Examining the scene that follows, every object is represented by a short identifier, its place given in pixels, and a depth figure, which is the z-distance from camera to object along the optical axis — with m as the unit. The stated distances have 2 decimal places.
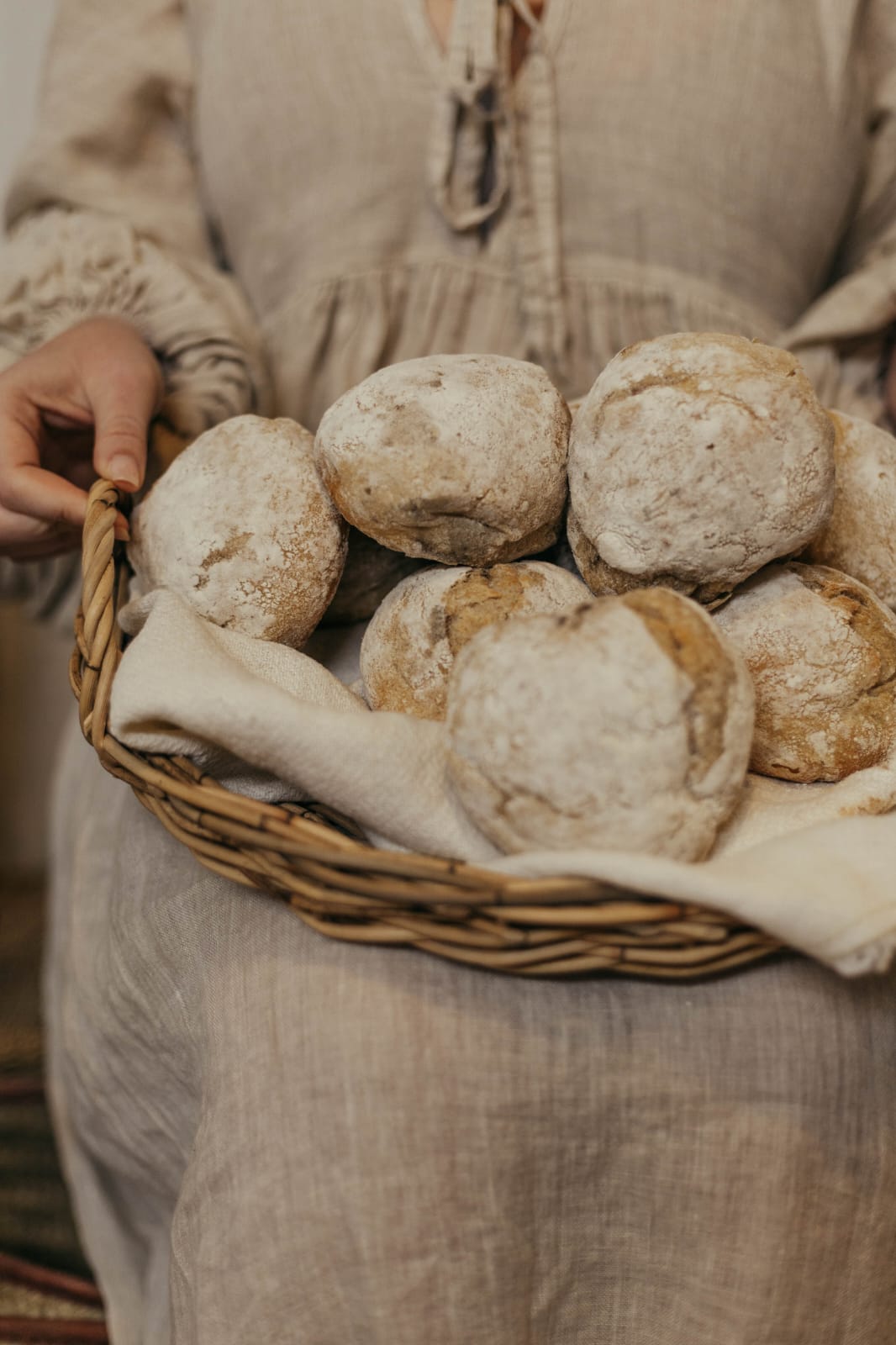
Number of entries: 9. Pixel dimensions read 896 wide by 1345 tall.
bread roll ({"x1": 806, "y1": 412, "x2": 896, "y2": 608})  0.76
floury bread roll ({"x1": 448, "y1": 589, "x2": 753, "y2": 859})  0.53
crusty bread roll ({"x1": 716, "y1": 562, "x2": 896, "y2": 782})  0.68
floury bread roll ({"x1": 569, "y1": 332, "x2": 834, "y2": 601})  0.63
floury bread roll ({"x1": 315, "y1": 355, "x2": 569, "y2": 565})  0.67
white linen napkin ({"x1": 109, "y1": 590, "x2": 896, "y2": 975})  0.51
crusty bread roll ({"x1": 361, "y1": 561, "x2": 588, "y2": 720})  0.69
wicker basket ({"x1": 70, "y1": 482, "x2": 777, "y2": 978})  0.51
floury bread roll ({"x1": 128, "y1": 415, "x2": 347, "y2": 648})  0.73
